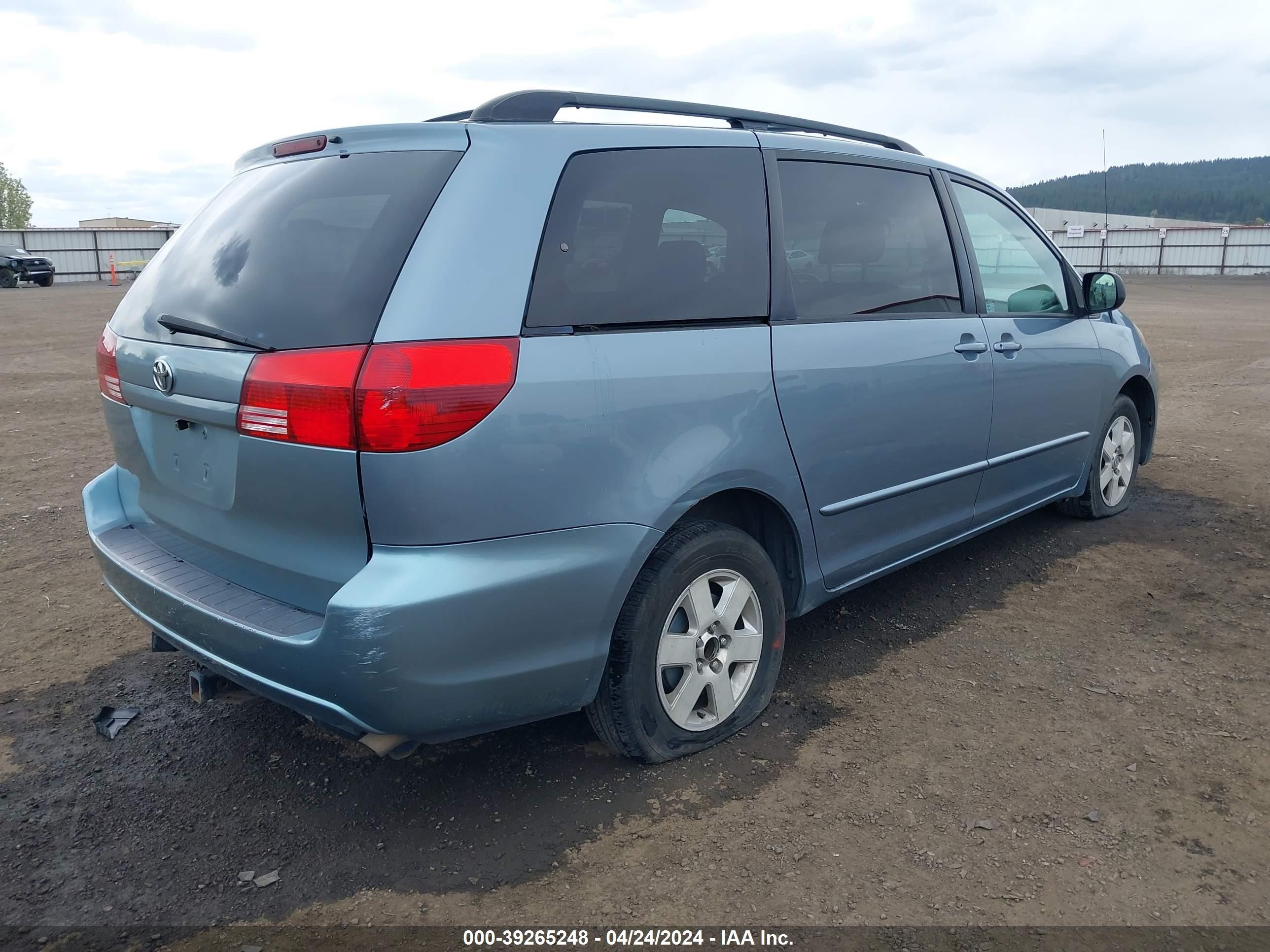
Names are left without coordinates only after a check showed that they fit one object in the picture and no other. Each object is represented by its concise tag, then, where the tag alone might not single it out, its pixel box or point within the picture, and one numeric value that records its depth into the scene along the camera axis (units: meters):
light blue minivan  2.22
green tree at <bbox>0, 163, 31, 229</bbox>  91.19
